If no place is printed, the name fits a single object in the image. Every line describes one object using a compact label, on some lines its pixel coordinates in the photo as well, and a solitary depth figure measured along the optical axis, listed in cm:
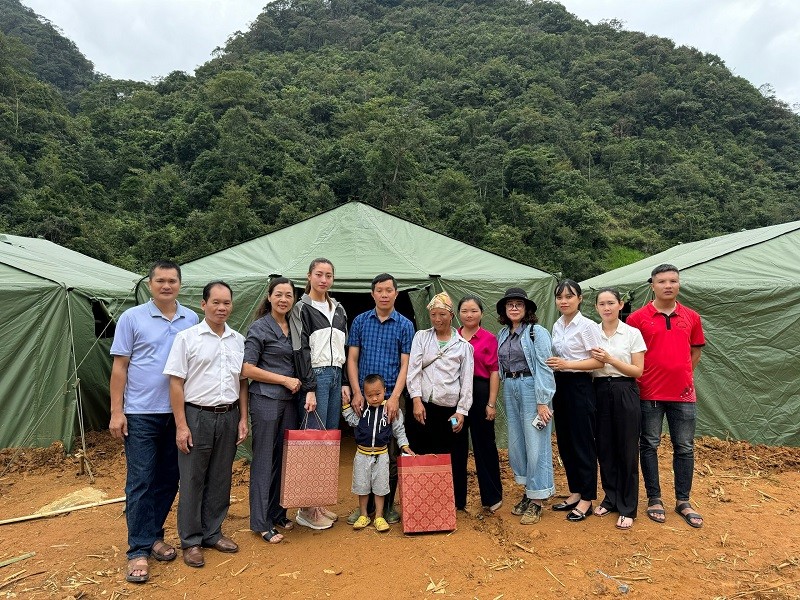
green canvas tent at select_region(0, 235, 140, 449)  453
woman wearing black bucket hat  302
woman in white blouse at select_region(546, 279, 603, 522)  302
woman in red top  312
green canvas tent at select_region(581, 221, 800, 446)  482
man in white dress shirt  254
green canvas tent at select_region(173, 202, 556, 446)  456
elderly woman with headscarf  303
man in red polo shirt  304
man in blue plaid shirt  304
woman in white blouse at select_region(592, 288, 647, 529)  299
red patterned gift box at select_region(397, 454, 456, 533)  290
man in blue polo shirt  252
